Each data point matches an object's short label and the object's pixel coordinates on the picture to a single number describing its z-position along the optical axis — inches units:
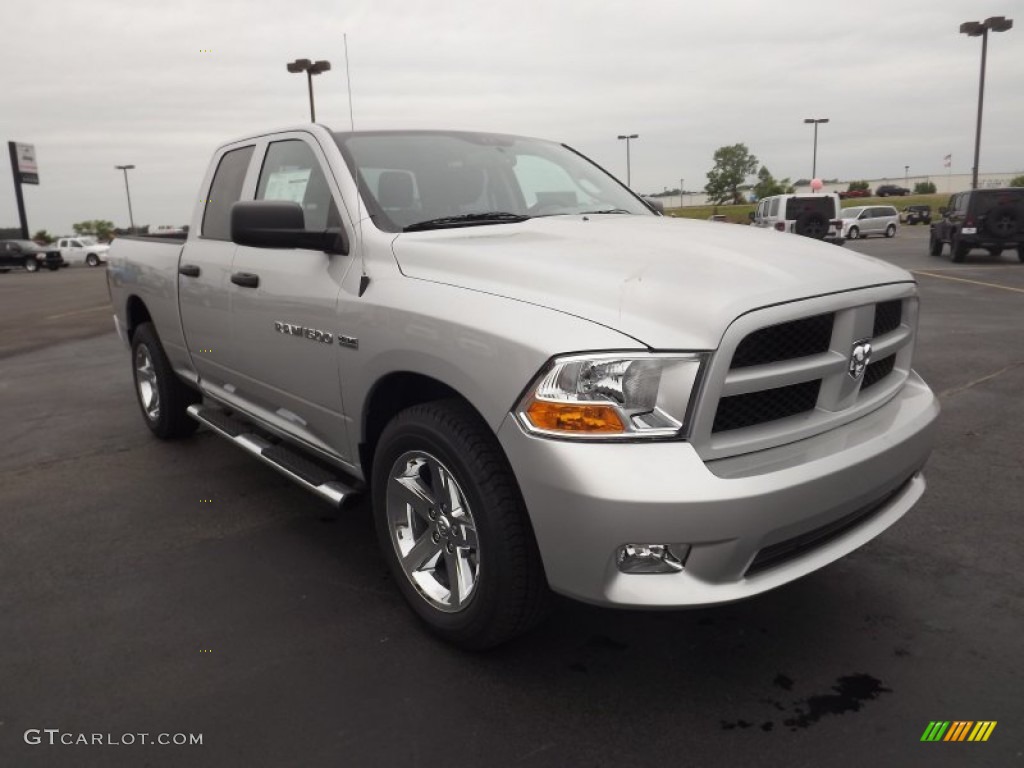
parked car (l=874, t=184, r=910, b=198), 3336.6
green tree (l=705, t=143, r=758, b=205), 3937.0
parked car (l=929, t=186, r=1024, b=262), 732.0
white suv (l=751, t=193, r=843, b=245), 861.8
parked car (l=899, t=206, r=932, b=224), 2015.3
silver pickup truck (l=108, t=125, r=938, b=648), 85.1
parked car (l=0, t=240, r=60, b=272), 1487.5
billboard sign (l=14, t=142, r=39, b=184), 2144.4
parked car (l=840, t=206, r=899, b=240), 1438.2
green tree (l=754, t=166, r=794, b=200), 3560.5
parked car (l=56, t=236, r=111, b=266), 1672.0
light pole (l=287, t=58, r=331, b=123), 949.2
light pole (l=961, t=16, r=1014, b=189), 1160.8
